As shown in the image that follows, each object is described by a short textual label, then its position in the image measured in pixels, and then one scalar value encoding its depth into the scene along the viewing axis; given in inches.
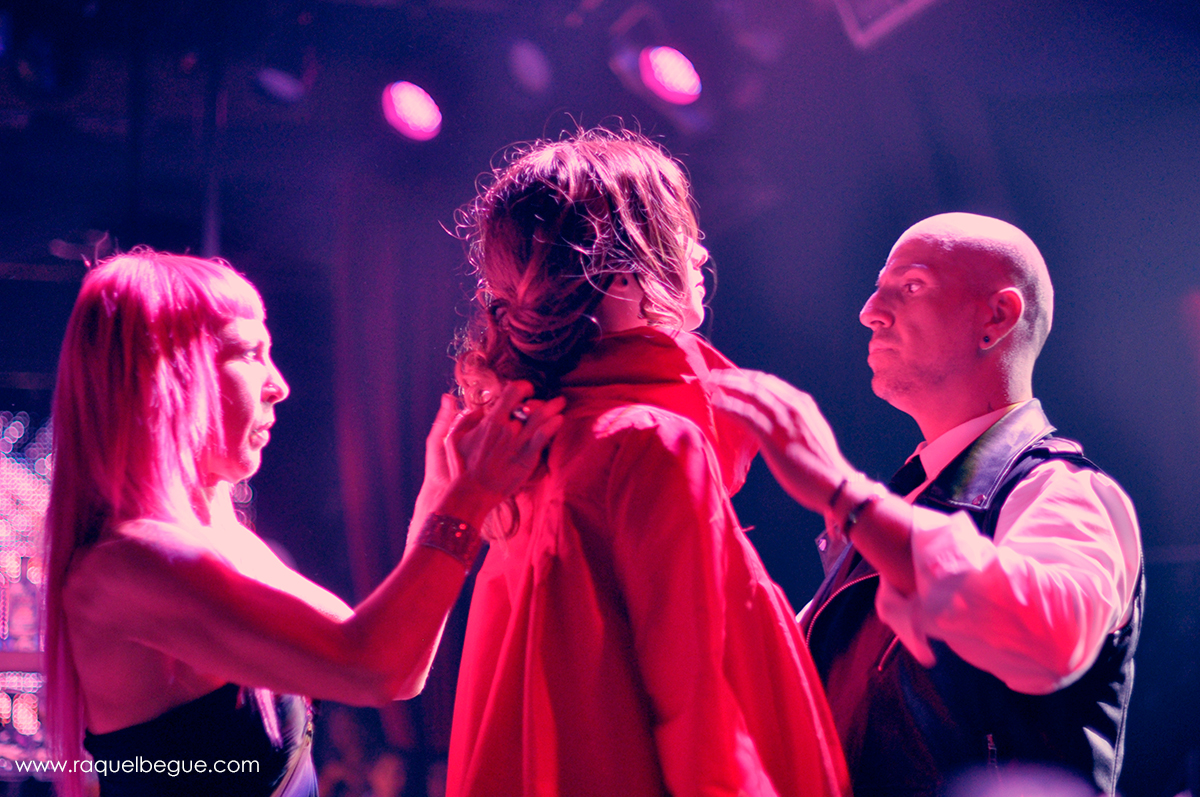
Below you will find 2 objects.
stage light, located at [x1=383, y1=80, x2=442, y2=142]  137.4
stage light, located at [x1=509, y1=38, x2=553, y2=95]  135.6
